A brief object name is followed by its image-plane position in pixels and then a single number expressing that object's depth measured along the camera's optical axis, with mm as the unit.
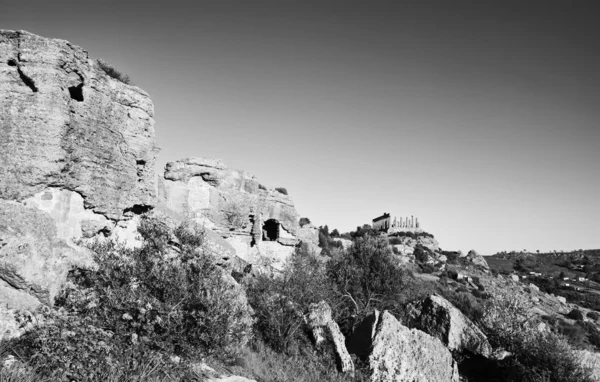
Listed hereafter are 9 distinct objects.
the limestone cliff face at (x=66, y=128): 8180
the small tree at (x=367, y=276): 17047
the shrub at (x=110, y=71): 11688
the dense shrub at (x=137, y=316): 4410
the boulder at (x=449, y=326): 10820
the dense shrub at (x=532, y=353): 9531
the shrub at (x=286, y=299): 10531
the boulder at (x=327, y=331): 8999
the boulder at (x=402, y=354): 8508
